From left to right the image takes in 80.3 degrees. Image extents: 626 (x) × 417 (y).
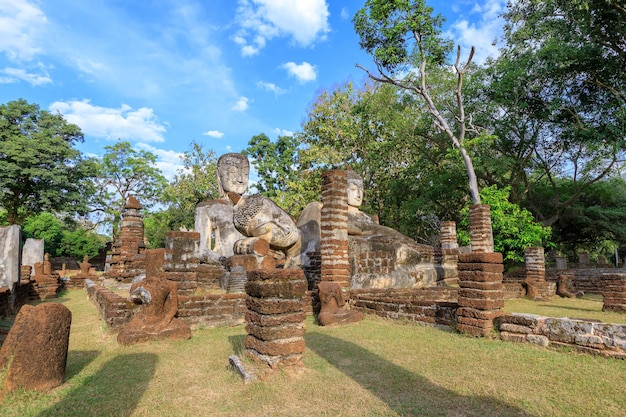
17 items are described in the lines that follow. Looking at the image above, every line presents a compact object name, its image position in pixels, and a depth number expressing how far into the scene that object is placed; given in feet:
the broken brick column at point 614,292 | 28.02
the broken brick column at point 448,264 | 35.94
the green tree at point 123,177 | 94.02
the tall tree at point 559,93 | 46.60
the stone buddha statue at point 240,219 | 28.19
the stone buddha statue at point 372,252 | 28.71
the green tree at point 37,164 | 77.25
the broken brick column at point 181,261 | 21.71
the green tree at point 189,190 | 86.89
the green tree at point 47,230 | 82.84
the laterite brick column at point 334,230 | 25.99
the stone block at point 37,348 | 11.53
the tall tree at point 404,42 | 53.47
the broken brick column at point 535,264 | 41.93
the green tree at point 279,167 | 68.44
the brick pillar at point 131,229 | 42.88
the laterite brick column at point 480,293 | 18.06
